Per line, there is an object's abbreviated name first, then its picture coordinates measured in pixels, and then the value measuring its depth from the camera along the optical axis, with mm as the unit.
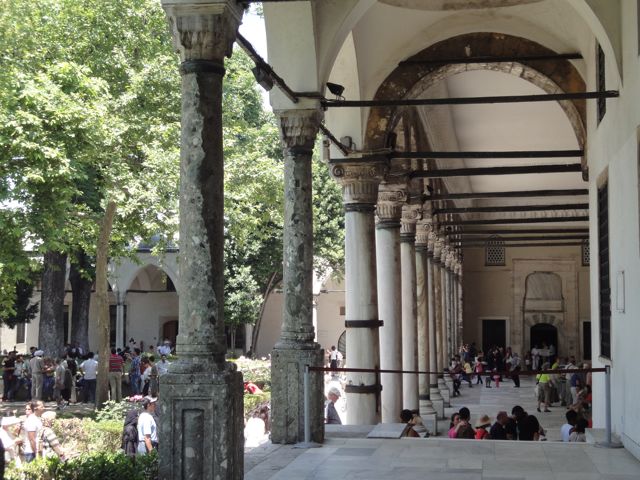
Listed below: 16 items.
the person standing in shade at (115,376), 21797
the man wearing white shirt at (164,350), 28042
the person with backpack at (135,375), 23734
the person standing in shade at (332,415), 14336
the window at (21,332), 42219
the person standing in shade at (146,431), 10953
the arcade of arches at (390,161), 6793
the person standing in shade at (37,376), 22656
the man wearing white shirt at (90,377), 22359
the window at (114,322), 39238
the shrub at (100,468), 7504
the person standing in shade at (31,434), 11648
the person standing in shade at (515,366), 28875
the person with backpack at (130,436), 11070
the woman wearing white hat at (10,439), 11500
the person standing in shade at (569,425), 11680
